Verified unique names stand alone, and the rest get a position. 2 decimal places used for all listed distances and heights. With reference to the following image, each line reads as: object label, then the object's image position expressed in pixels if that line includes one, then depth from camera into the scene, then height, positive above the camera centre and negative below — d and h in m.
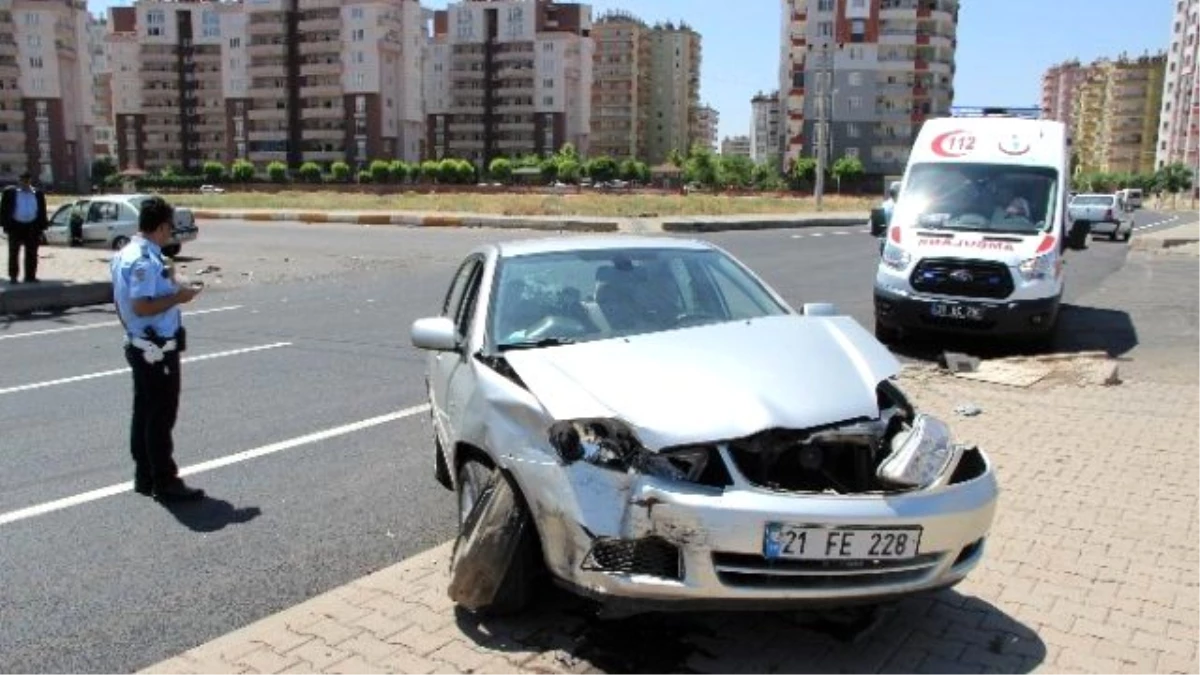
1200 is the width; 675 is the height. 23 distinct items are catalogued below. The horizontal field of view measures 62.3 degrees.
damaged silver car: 3.27 -1.05
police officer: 5.23 -0.94
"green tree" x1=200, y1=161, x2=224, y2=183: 100.38 -0.81
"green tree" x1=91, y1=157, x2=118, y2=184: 109.09 -0.83
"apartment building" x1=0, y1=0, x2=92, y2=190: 108.06 +7.49
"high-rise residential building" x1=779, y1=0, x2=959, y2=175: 111.12 +10.79
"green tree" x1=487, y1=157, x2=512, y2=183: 107.25 -0.12
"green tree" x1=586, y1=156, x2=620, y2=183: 112.00 +0.13
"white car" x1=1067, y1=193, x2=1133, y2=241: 32.38 -1.22
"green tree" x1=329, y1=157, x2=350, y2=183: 99.00 -0.52
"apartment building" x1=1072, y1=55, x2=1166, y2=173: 163.50 +10.58
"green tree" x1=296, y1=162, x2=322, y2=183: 99.25 -0.67
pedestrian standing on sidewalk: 14.62 -0.85
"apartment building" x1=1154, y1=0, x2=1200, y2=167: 123.31 +10.67
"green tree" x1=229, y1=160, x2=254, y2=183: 99.38 -0.67
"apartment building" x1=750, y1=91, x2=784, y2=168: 124.54 +6.72
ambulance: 10.44 -0.63
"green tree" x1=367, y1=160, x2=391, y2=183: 98.06 -0.46
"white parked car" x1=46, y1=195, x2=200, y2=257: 22.94 -1.32
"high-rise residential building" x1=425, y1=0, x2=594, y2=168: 135.00 +12.19
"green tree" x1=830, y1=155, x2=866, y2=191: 100.81 +0.36
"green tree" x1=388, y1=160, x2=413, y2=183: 98.19 -0.43
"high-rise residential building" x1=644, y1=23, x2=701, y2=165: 174.38 +13.94
